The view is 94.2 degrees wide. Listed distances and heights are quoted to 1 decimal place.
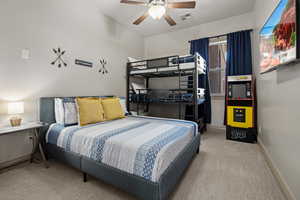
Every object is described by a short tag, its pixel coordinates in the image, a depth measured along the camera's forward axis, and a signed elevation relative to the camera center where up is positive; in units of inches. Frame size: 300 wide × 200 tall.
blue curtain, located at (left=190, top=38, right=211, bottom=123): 156.2 +18.1
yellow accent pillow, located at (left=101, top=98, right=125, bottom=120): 100.6 -7.0
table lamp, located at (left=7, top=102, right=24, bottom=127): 72.7 -5.6
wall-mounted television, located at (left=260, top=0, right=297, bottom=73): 46.1 +25.9
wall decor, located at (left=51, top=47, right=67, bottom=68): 99.4 +30.3
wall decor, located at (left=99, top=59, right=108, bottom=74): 134.4 +31.9
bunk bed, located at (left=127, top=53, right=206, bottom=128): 125.0 +23.7
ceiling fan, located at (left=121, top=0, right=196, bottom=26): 85.7 +58.1
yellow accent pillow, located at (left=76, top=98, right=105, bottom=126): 85.4 -7.5
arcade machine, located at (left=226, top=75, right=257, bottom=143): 119.6 -8.8
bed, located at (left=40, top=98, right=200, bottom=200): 49.0 -22.3
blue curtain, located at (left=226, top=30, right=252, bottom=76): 136.9 +45.9
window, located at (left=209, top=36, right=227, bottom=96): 155.3 +39.7
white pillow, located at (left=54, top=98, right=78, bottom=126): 86.4 -7.5
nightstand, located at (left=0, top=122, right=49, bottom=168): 72.5 -20.0
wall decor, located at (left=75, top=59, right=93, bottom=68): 113.6 +31.1
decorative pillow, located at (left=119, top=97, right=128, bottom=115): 121.9 -3.7
